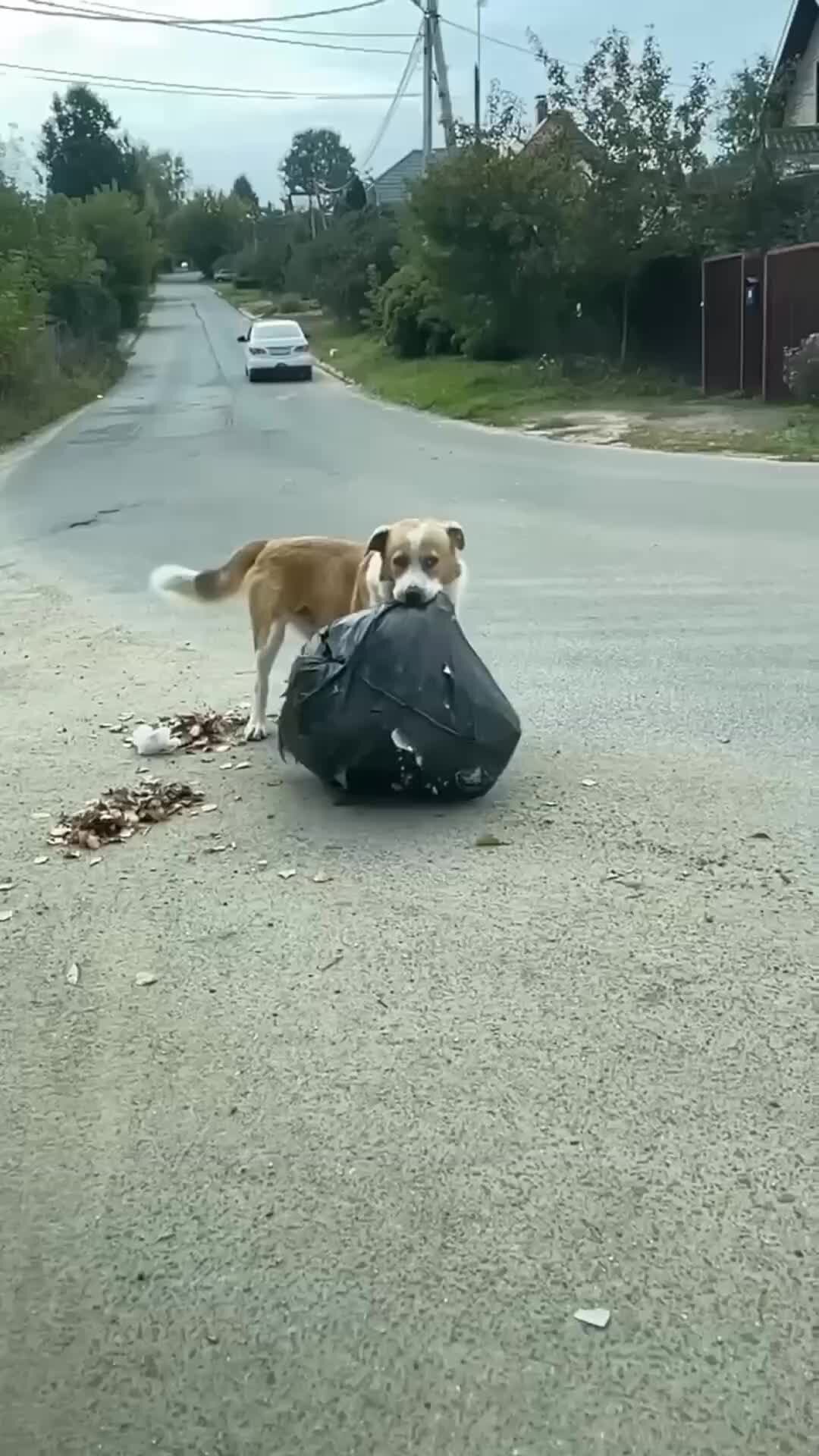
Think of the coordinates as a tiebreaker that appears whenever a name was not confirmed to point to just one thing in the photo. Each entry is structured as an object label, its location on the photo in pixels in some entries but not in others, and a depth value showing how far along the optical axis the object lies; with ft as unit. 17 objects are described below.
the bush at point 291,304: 236.22
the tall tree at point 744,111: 92.94
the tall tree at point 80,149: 348.38
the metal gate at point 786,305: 78.23
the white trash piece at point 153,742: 22.68
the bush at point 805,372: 73.41
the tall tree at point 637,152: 94.12
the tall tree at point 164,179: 447.83
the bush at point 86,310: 142.31
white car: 130.72
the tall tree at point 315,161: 469.00
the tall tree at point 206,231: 405.18
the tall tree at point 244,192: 503.12
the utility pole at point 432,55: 144.15
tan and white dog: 20.88
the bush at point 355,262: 175.83
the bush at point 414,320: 128.16
